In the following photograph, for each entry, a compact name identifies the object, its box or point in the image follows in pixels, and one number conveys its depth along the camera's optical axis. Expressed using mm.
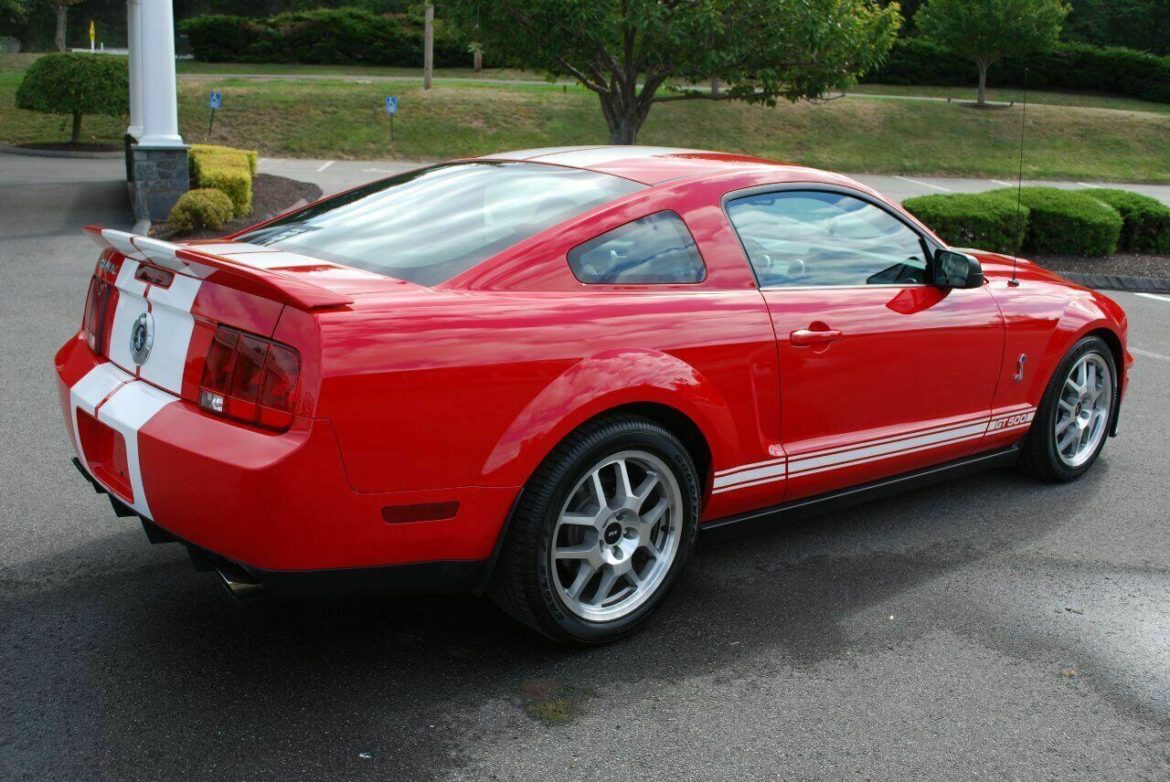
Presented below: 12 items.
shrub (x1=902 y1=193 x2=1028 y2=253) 13086
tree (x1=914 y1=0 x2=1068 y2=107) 33562
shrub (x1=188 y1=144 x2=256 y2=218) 13305
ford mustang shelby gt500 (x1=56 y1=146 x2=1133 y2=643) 3023
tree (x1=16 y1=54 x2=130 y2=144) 23328
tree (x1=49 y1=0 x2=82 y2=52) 35281
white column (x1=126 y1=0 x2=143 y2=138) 17453
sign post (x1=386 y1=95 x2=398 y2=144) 26625
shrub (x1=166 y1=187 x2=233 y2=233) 12336
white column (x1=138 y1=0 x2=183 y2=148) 12938
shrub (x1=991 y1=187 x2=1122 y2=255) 13391
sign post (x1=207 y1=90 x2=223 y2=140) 21123
